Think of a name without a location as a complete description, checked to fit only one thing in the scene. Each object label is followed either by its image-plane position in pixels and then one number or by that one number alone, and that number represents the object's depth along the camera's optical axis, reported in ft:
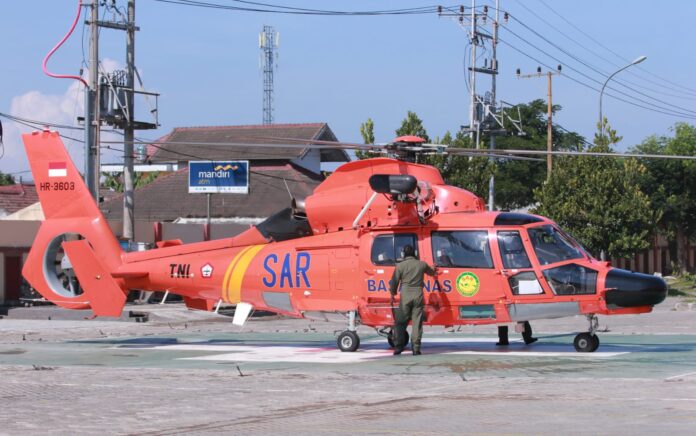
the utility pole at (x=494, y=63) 196.65
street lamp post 157.58
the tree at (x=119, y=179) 274.77
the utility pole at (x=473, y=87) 191.79
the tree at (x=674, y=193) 213.66
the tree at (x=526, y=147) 233.55
